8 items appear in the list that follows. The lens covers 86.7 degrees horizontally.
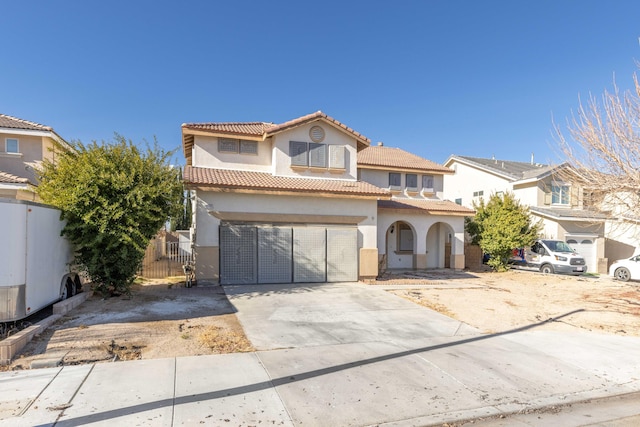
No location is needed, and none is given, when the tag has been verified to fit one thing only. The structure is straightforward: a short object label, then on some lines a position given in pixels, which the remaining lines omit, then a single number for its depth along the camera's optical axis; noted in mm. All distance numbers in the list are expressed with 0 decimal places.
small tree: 19594
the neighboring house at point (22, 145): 18141
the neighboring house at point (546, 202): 22703
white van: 19500
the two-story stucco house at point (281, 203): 12711
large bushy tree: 9211
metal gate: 15023
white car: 17988
